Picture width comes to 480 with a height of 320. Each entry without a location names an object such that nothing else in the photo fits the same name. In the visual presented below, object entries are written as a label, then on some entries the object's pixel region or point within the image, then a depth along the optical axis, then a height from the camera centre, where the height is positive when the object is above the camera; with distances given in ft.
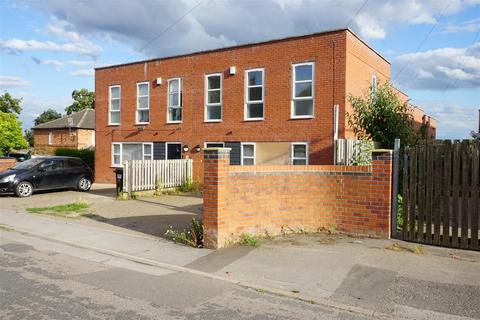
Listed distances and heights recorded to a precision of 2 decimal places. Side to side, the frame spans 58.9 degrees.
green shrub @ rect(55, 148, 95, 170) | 83.05 -0.30
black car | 51.57 -2.93
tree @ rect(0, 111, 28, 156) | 91.76 +4.30
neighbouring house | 145.79 +7.12
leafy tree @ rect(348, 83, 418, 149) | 44.11 +3.97
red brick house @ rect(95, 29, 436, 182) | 51.26 +7.68
